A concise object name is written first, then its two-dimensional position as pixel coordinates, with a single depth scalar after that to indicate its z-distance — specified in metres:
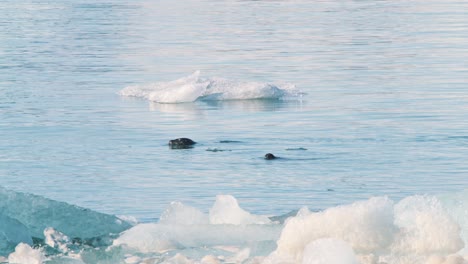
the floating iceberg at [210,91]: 43.31
